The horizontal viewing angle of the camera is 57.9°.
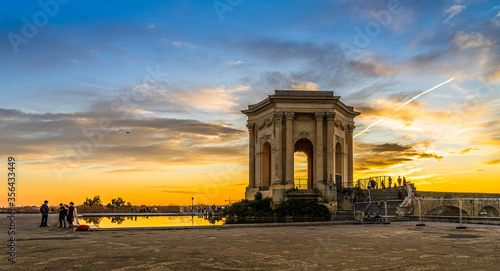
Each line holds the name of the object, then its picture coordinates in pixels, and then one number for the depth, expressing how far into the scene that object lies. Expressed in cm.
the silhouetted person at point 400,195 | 4122
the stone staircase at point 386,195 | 3941
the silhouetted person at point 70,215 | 2587
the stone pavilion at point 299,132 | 4438
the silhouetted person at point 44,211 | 2697
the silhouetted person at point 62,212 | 2579
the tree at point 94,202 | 10680
